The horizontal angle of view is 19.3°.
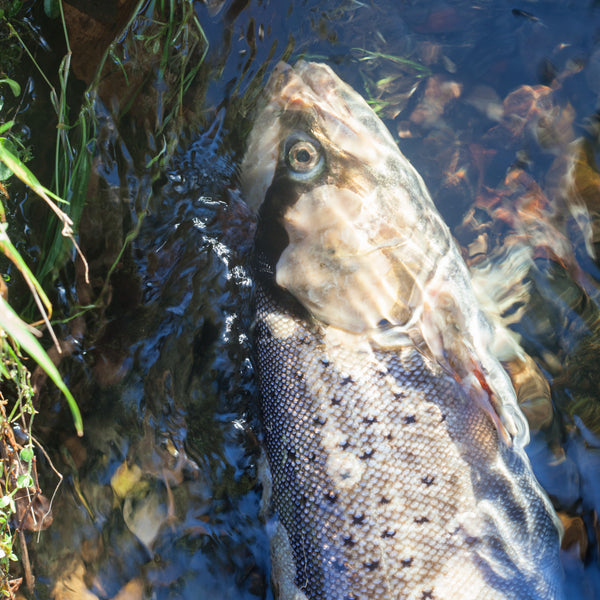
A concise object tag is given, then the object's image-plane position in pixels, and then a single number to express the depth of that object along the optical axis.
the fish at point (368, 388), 0.87
